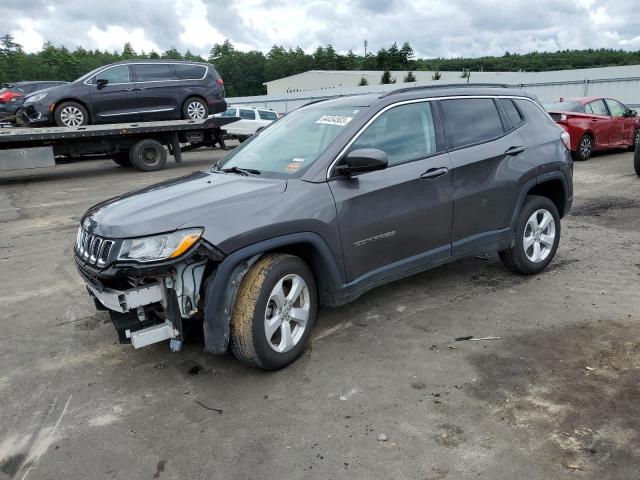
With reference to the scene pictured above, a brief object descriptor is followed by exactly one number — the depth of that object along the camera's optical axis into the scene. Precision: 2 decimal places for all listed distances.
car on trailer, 12.02
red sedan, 13.04
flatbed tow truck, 11.68
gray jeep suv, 3.17
